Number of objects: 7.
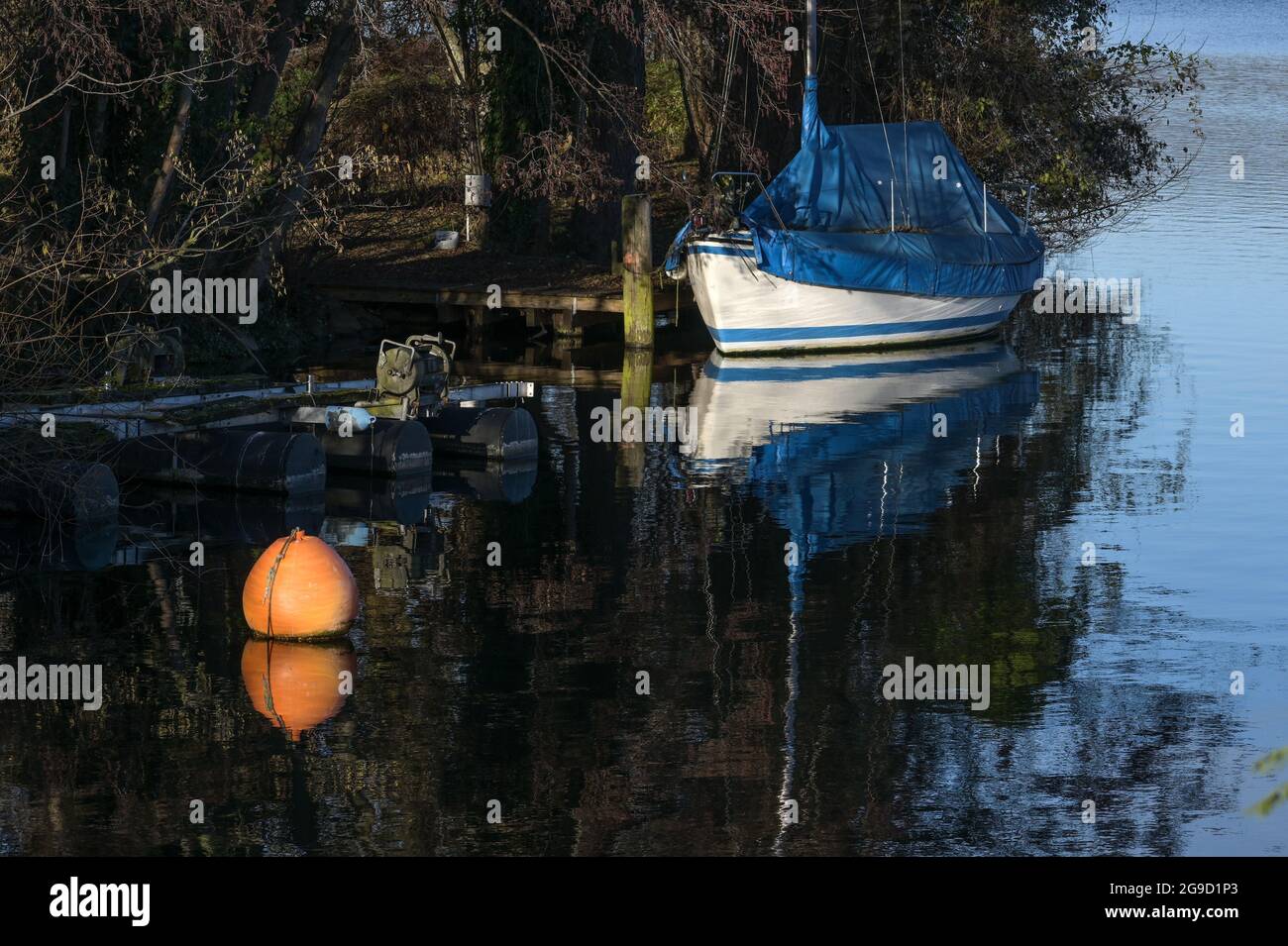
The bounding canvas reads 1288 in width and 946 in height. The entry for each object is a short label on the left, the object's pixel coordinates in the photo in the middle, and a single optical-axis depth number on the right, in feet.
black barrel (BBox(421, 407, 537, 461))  73.61
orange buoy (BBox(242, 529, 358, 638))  48.67
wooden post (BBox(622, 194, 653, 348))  103.40
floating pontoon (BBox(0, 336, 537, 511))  66.64
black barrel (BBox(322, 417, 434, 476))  70.03
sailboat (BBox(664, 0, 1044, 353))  101.96
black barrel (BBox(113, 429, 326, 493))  66.54
